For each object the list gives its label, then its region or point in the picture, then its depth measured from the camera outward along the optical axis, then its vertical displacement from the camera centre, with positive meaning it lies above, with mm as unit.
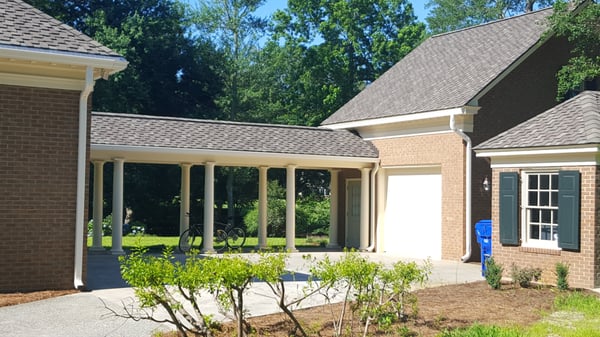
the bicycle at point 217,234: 21922 -1755
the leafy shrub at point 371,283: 8266 -1290
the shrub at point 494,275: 13297 -1710
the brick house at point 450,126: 19531 +1613
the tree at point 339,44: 40562 +7883
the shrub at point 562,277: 13281 -1716
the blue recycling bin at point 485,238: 16062 -1253
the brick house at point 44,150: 12242 +429
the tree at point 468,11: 49031 +11813
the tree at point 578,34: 18656 +3961
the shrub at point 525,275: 13641 -1753
